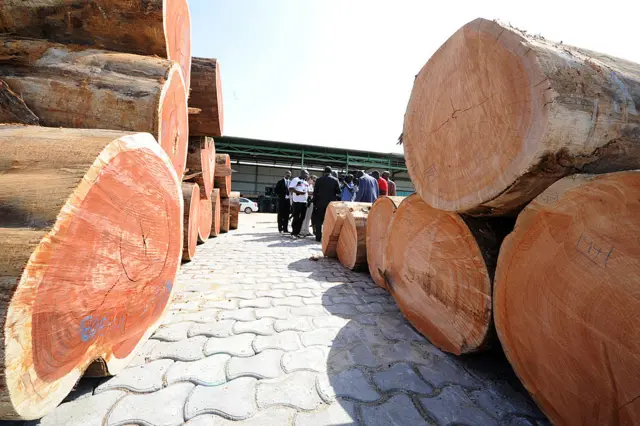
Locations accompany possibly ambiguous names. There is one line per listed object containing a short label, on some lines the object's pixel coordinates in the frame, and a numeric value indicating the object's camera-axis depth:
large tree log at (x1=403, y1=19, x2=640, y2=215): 0.91
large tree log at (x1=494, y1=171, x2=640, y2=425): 0.74
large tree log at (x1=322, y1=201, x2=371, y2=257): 3.61
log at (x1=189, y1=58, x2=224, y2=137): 3.30
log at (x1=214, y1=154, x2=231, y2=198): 5.55
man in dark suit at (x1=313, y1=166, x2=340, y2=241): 5.55
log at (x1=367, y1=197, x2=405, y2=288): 2.49
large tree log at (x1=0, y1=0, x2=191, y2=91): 1.72
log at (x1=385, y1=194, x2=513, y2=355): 1.30
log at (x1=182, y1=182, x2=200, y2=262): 3.01
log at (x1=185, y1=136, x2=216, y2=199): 3.57
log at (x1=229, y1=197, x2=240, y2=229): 7.17
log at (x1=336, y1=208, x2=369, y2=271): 3.18
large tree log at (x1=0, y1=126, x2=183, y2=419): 0.76
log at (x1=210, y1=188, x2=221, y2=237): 5.14
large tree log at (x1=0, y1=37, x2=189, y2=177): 1.53
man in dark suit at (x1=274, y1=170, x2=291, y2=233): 6.78
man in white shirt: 6.25
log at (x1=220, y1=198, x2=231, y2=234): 6.37
